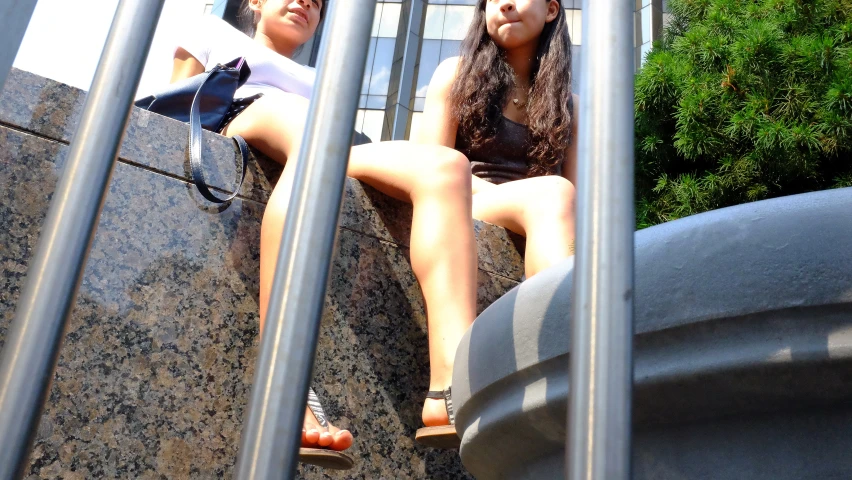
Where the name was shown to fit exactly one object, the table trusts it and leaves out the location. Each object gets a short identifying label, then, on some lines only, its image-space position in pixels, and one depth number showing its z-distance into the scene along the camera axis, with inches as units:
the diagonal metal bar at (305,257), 23.1
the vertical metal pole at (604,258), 23.4
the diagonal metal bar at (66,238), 23.2
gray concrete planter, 27.7
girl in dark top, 106.1
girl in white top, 65.3
